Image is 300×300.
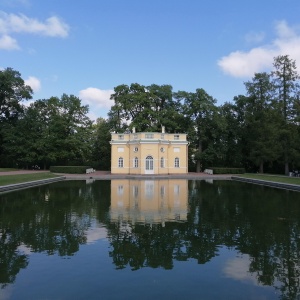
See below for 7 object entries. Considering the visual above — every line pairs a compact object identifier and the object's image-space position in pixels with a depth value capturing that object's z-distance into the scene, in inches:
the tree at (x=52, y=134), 1781.5
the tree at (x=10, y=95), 1843.0
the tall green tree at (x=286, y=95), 1461.6
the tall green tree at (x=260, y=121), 1521.9
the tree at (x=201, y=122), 1739.7
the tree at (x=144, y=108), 1792.6
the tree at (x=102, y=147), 1930.4
